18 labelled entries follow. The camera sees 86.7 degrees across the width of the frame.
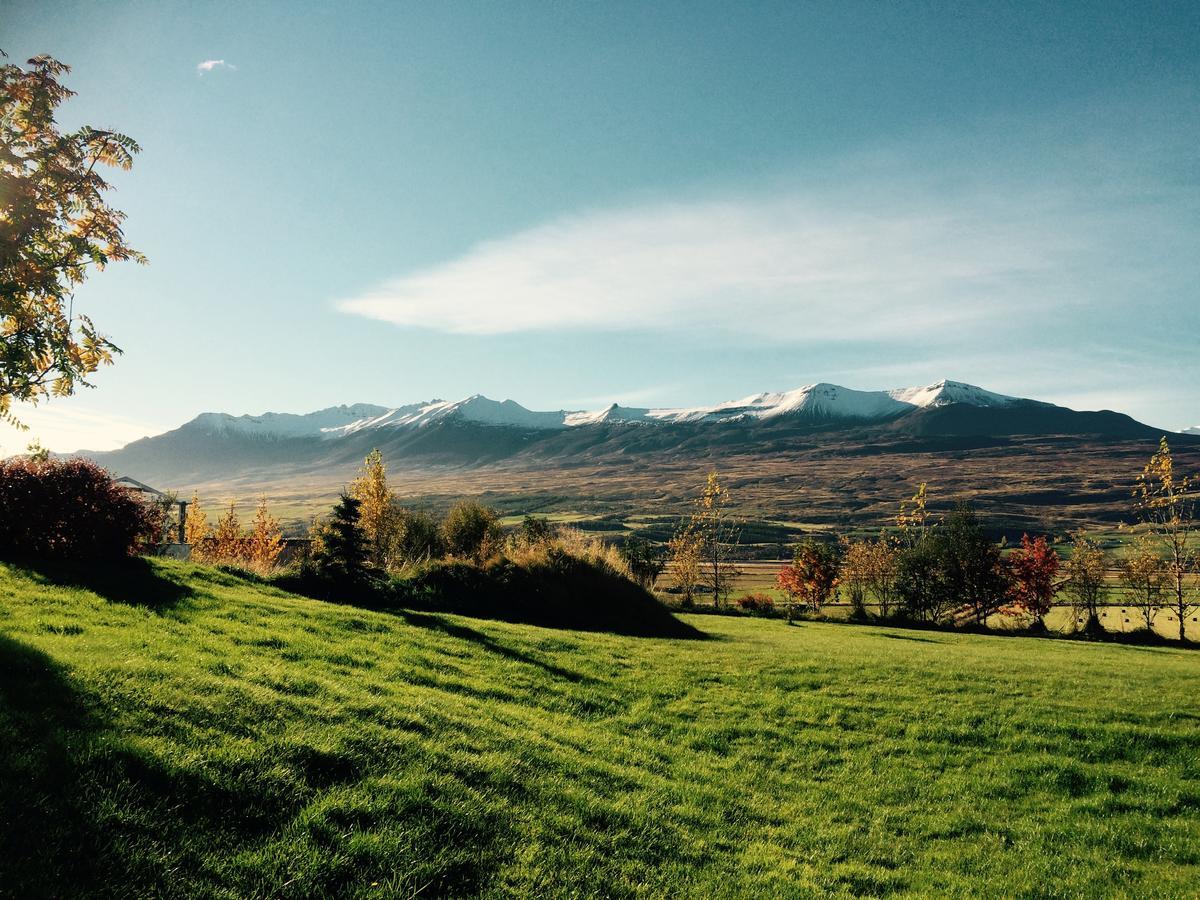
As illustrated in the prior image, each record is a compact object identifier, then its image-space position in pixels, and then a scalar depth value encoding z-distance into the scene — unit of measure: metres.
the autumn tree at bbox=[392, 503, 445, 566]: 46.56
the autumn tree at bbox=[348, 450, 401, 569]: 50.41
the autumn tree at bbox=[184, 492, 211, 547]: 51.53
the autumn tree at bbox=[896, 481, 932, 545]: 60.99
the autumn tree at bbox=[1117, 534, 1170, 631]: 50.78
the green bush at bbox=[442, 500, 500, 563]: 45.28
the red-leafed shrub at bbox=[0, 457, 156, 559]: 15.59
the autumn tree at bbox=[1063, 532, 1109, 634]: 50.44
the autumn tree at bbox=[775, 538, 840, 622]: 62.12
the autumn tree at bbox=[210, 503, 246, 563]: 43.78
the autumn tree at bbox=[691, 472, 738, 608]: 58.28
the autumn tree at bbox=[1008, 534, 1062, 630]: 54.31
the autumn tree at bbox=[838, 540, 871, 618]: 53.37
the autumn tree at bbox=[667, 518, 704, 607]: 59.12
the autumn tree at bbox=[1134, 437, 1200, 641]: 46.28
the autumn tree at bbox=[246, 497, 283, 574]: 43.06
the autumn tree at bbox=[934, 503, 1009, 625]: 51.75
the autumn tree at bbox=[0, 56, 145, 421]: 12.60
